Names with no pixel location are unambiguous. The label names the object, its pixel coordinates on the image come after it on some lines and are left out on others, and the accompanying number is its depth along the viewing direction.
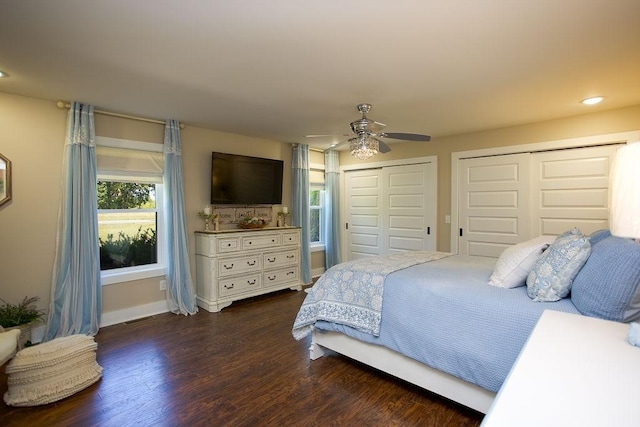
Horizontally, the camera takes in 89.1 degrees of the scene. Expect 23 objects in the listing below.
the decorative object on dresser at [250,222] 4.55
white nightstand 0.71
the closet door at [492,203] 4.14
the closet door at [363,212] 5.65
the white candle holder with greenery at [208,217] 4.25
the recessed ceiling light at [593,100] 3.14
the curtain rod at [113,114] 3.19
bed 1.63
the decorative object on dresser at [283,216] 5.08
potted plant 2.77
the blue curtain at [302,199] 5.28
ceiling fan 3.06
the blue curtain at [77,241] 3.13
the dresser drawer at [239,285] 4.07
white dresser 4.02
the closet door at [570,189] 3.64
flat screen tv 4.30
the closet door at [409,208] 4.97
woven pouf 2.13
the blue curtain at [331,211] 5.87
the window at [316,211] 5.95
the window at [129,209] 3.61
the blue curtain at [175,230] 3.88
